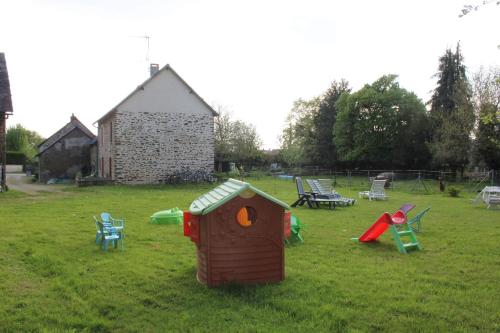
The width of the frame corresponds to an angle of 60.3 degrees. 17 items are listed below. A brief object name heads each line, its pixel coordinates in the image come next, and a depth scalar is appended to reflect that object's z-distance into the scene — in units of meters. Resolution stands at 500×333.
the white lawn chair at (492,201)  16.05
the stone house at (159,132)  27.52
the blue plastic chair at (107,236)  8.07
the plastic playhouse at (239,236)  5.79
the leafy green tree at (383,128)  41.12
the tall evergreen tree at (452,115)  32.16
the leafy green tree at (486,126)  29.66
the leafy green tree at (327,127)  48.25
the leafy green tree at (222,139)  49.12
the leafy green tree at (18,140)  72.24
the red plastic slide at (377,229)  8.62
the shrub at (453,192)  21.34
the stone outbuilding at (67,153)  34.50
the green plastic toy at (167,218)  11.33
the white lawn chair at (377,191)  19.06
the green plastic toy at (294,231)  8.95
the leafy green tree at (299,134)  51.88
